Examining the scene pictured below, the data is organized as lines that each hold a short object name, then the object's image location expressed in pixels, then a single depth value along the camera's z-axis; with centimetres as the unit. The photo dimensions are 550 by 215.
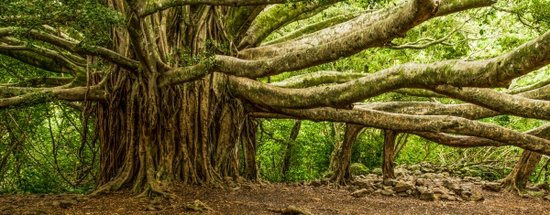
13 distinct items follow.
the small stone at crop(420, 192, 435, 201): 844
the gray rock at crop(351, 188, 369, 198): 844
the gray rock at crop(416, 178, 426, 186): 999
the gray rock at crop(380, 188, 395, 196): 882
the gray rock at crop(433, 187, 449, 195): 882
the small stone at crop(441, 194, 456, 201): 852
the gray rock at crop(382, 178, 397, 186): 955
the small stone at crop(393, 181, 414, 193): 898
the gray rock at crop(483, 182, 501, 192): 1031
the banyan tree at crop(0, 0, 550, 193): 428
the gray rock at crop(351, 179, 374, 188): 956
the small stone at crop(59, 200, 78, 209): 595
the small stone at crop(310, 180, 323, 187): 1008
